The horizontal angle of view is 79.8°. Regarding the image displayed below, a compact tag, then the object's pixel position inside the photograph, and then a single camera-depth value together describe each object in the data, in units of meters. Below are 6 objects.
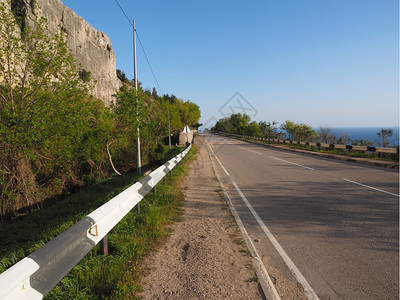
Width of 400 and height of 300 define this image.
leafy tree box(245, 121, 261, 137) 71.94
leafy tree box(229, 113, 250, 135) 79.96
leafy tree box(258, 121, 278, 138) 63.80
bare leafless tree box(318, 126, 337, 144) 28.20
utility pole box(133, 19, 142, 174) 12.30
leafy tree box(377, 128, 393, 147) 21.34
